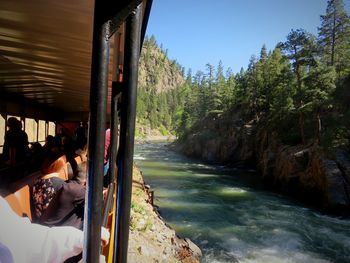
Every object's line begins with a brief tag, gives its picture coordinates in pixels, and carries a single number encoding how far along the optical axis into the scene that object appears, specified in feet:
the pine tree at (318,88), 93.15
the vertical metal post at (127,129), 5.49
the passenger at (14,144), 25.37
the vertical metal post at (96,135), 4.67
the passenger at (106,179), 13.53
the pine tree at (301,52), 105.19
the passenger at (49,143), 29.94
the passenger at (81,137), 31.49
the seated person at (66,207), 11.01
